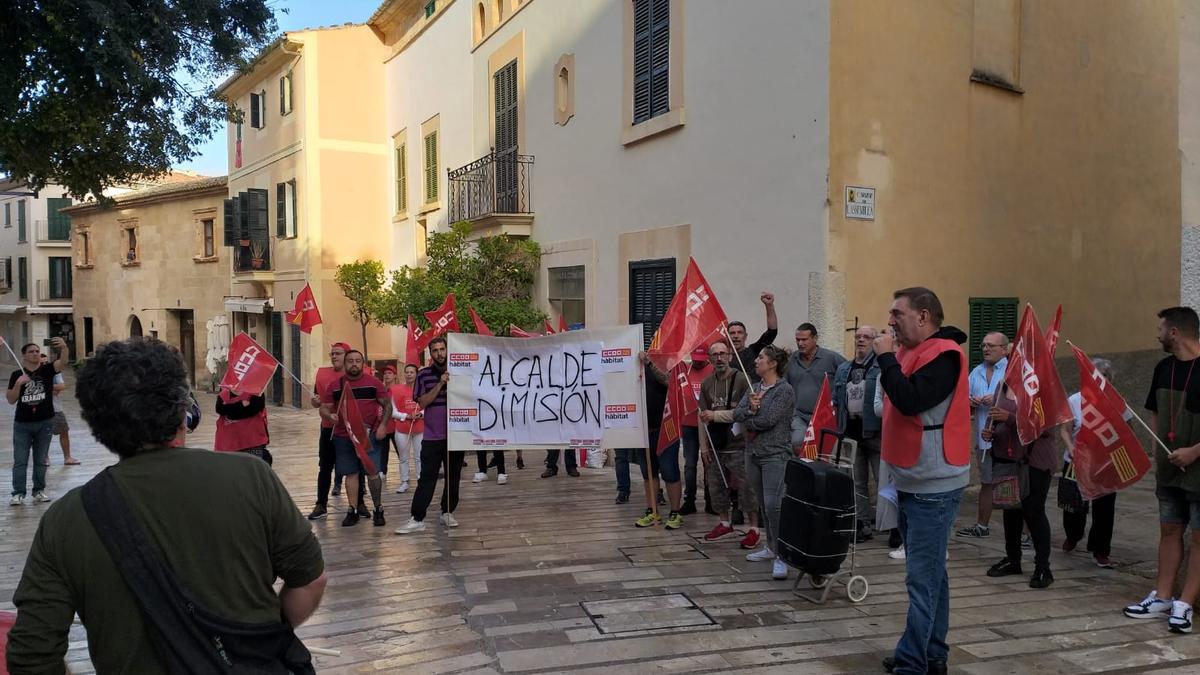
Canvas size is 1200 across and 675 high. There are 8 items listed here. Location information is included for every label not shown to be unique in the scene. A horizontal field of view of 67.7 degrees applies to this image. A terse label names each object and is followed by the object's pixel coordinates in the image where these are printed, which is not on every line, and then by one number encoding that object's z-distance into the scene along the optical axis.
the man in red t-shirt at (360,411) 8.79
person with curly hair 2.22
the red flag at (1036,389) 6.28
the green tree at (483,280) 15.09
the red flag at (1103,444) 5.94
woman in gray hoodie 6.88
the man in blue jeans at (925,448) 4.46
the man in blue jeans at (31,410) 10.11
